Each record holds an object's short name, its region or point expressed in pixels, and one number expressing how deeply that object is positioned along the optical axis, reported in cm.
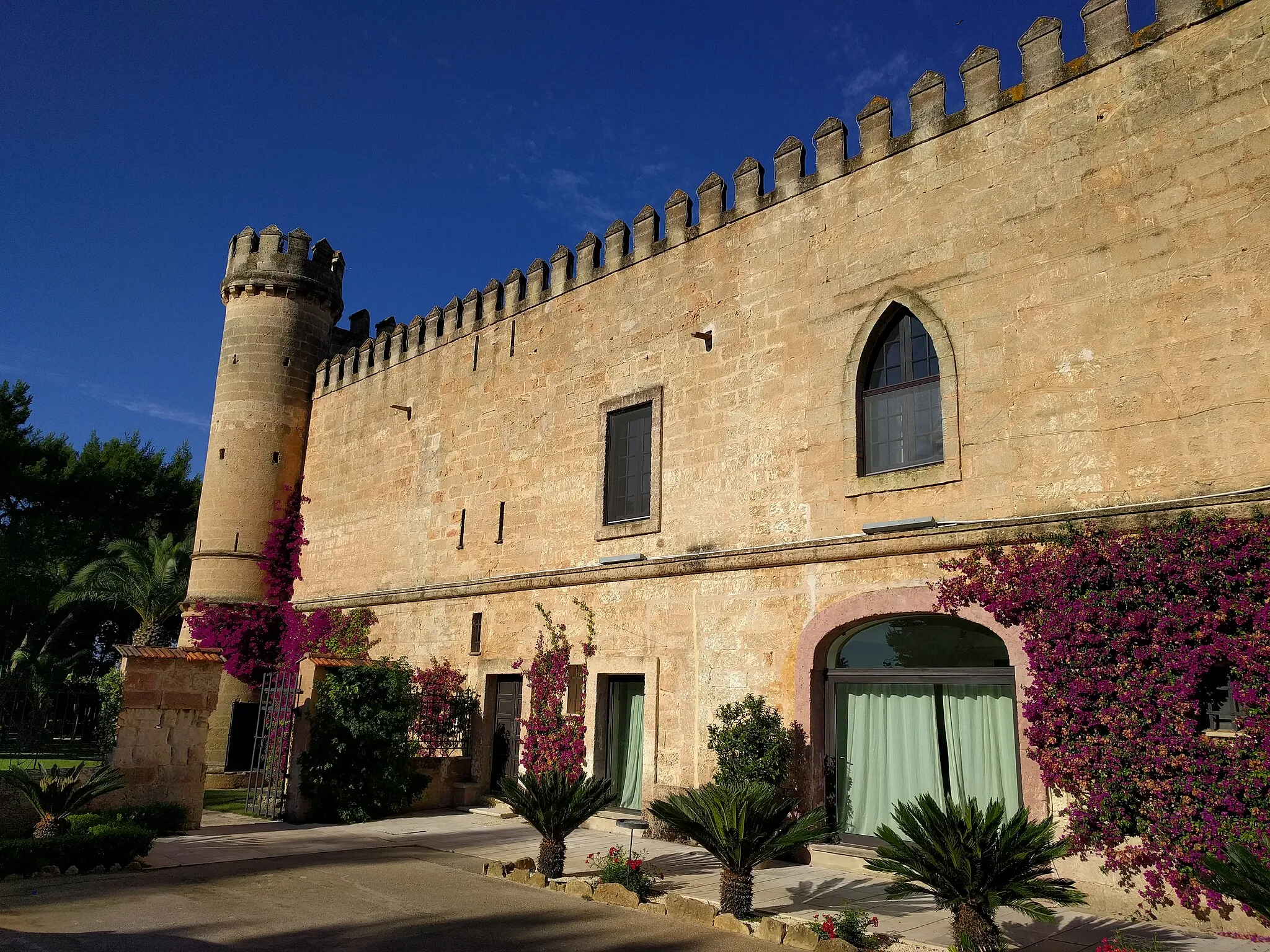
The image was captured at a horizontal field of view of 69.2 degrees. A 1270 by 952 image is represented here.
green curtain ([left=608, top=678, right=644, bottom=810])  1251
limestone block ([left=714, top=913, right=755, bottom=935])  693
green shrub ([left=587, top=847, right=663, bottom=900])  791
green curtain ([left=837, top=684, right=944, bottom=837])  952
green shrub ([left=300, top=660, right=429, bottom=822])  1240
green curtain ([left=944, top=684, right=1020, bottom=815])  889
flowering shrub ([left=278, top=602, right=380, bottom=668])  1755
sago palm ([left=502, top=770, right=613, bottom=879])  872
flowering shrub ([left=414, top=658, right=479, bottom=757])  1463
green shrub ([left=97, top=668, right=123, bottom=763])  1743
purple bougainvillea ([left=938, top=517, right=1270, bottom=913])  718
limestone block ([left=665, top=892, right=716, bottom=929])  724
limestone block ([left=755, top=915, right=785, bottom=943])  672
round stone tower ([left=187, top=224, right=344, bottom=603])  1925
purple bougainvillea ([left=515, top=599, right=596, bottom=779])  1295
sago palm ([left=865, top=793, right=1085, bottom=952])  603
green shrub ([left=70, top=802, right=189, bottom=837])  976
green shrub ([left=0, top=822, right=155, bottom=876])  815
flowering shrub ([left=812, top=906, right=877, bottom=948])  649
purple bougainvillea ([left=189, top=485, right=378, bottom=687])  1791
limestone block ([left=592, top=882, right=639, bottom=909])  777
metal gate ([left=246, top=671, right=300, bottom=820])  1297
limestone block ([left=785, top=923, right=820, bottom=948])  655
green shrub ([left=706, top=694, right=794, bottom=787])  1009
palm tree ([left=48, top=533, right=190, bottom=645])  2234
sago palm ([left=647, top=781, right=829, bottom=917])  726
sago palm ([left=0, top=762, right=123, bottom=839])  909
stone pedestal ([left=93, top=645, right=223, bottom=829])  1095
